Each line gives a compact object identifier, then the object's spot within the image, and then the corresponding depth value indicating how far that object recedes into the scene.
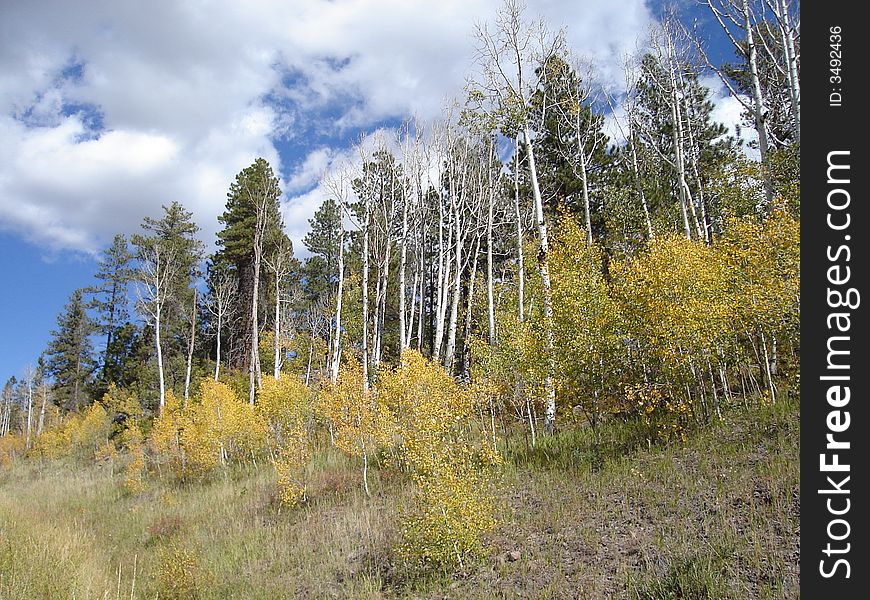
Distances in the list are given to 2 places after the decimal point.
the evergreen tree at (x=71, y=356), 41.06
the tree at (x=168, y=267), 27.36
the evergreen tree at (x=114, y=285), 36.03
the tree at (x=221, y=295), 27.51
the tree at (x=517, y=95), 13.53
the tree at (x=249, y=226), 25.89
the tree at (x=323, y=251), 32.31
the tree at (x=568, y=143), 17.12
